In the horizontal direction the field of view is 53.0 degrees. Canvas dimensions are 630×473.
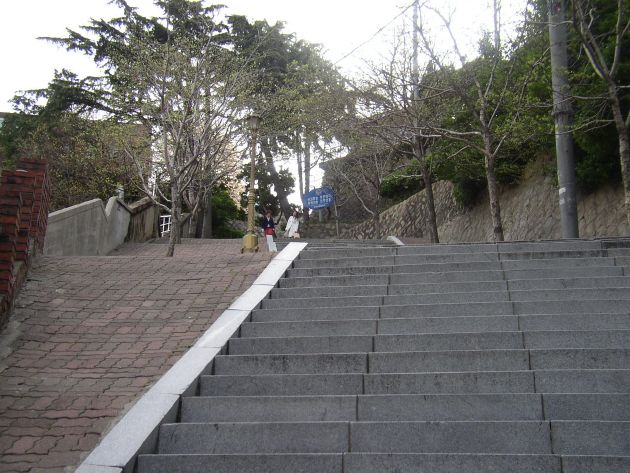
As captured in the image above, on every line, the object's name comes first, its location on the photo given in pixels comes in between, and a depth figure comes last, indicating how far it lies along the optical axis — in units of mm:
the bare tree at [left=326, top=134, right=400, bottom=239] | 20903
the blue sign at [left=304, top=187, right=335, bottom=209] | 25828
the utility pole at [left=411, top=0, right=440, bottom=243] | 15805
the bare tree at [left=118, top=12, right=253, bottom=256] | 16078
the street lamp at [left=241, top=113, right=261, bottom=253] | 12594
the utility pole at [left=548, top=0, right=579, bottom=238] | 10836
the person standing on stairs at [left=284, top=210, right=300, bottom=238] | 19594
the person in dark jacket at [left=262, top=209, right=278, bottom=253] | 19703
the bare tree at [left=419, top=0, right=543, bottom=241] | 12992
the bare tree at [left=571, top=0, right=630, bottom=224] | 9781
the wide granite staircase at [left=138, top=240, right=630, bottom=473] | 4133
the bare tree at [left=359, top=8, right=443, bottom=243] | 15555
